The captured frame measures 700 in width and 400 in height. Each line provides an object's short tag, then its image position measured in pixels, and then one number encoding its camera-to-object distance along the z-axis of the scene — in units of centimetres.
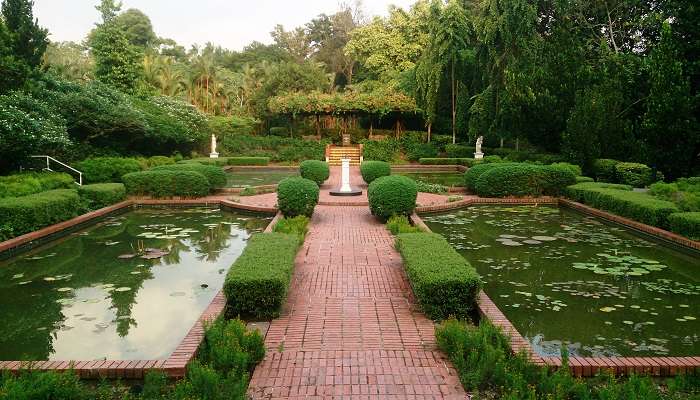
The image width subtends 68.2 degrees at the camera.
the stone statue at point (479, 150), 2612
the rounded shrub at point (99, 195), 1256
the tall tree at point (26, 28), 1647
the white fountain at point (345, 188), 1514
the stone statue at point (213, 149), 2898
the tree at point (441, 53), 2792
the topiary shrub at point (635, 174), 1553
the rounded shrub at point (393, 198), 1064
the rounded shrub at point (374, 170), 1681
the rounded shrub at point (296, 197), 1084
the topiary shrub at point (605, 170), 1662
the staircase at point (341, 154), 2951
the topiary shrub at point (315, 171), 1689
